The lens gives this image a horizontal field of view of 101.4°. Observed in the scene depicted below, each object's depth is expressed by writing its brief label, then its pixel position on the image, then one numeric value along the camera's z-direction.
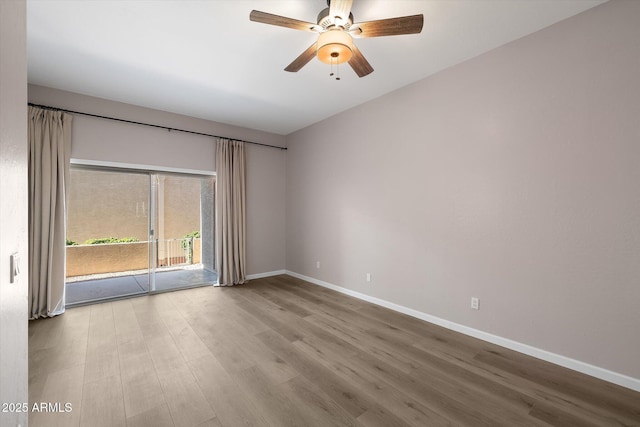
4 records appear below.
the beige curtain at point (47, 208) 3.38
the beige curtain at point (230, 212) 4.88
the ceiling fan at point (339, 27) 1.91
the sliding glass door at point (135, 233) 4.00
